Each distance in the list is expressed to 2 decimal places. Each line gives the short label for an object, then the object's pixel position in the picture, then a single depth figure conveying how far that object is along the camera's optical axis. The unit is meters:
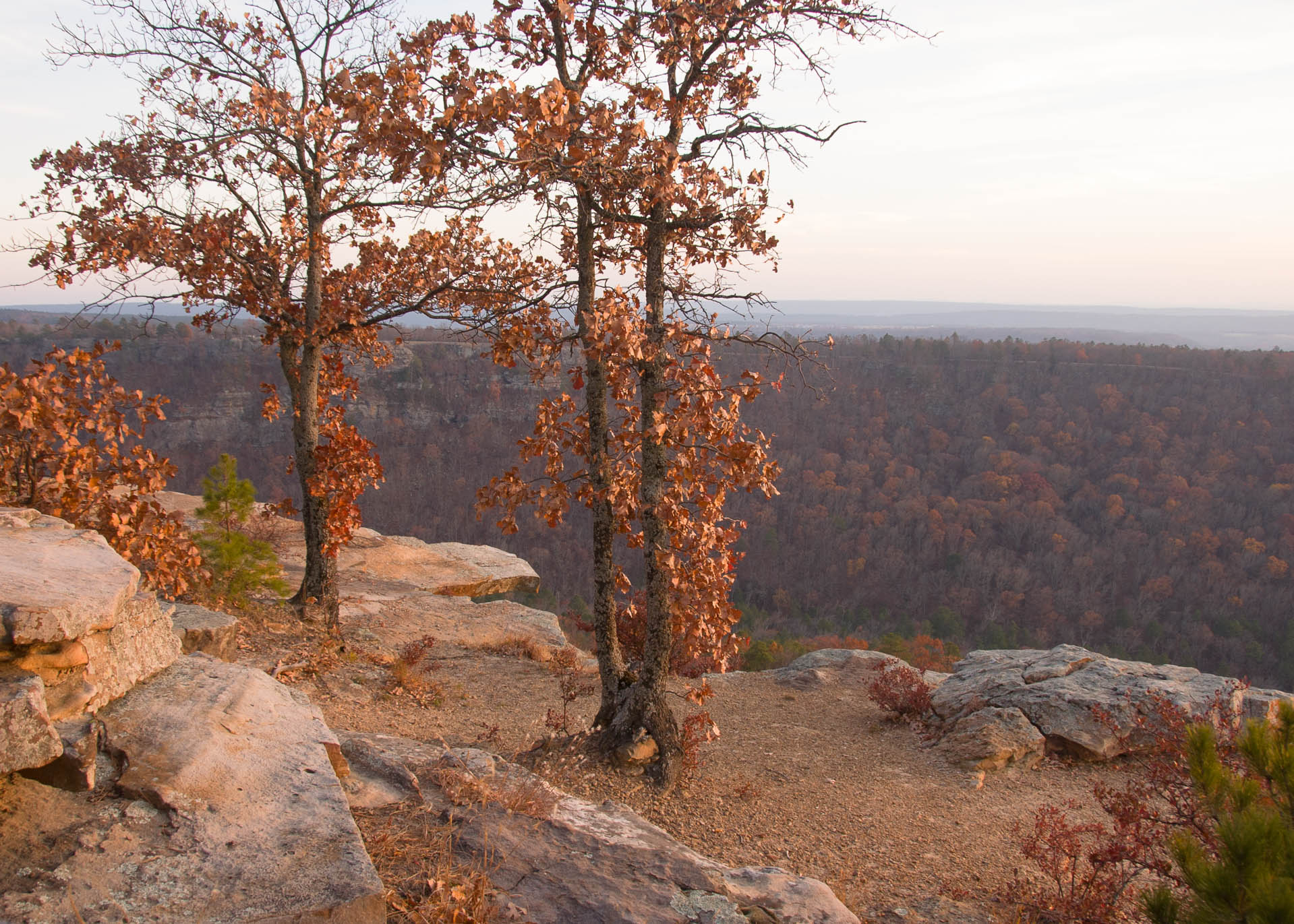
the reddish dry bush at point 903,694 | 7.72
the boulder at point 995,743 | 6.56
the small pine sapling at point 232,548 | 7.84
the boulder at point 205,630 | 5.89
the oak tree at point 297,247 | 6.50
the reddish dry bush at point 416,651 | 7.61
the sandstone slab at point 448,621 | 9.61
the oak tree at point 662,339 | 4.55
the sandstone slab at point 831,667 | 9.38
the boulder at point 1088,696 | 6.73
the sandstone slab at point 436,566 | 12.18
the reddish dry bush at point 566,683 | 5.91
